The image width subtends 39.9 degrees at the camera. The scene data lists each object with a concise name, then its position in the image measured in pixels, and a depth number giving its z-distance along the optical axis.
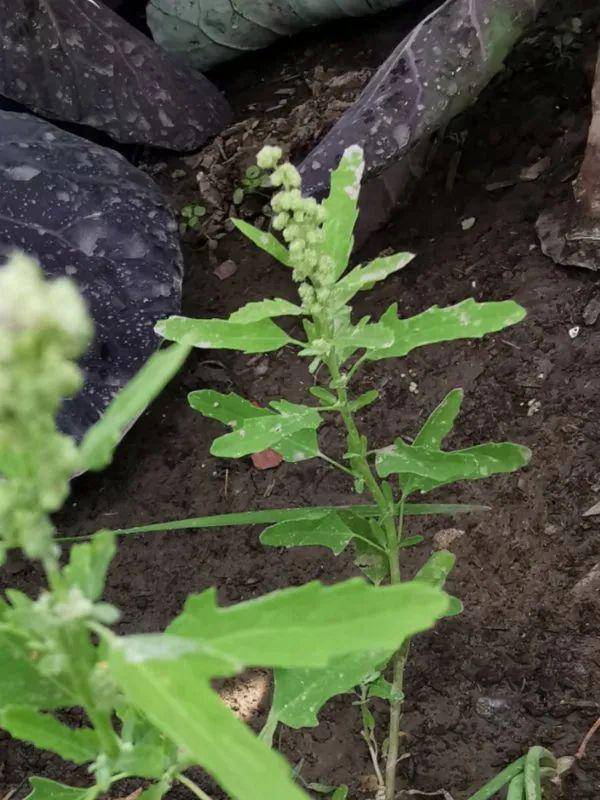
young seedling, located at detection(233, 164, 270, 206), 0.76
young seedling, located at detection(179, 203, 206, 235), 0.76
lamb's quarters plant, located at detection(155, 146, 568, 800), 0.31
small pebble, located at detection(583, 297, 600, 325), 0.56
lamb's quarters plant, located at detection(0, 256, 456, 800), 0.15
